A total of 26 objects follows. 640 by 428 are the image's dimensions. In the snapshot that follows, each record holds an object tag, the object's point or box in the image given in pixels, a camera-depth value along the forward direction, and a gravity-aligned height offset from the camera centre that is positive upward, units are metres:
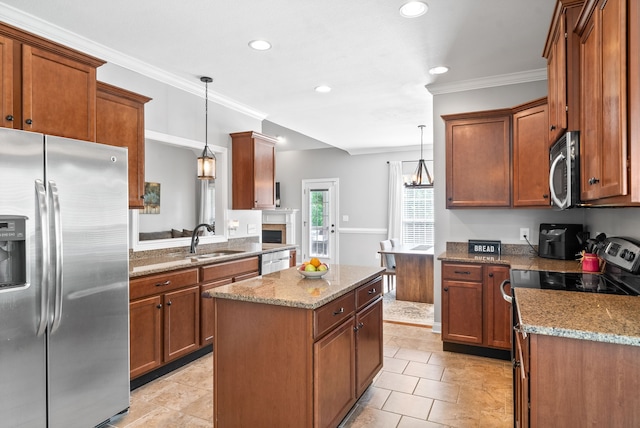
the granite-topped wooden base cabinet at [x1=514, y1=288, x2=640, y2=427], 1.29 -0.53
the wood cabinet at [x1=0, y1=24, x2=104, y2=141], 2.18 +0.78
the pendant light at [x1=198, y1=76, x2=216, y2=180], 3.88 +0.51
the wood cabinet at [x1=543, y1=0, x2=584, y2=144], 1.93 +0.75
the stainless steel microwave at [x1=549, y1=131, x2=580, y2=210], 1.95 +0.23
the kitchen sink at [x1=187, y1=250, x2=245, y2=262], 3.59 -0.39
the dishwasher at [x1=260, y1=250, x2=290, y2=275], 4.27 -0.53
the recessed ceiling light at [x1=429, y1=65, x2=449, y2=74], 3.66 +1.37
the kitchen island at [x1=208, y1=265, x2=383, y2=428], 1.94 -0.73
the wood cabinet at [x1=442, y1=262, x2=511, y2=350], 3.39 -0.82
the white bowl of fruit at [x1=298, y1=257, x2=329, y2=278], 2.51 -0.35
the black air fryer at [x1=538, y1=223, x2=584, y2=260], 3.32 -0.23
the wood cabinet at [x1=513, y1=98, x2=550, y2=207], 3.35 +0.51
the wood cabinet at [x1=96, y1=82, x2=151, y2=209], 2.95 +0.71
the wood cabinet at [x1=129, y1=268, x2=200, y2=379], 2.86 -0.81
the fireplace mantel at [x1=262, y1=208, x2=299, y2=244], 8.78 -0.10
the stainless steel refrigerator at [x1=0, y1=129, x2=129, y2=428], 1.97 -0.37
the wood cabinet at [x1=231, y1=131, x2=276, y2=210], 4.62 +0.53
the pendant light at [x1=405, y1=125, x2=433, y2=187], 6.12 +0.56
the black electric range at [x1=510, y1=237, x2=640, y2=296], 1.96 -0.38
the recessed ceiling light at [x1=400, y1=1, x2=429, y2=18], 2.54 +1.36
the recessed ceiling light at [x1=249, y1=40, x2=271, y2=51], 3.12 +1.38
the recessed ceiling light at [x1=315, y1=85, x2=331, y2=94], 4.26 +1.39
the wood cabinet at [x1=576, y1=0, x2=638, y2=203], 1.35 +0.45
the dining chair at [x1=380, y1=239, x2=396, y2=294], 6.34 -0.79
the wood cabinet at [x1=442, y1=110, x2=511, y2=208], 3.66 +0.53
